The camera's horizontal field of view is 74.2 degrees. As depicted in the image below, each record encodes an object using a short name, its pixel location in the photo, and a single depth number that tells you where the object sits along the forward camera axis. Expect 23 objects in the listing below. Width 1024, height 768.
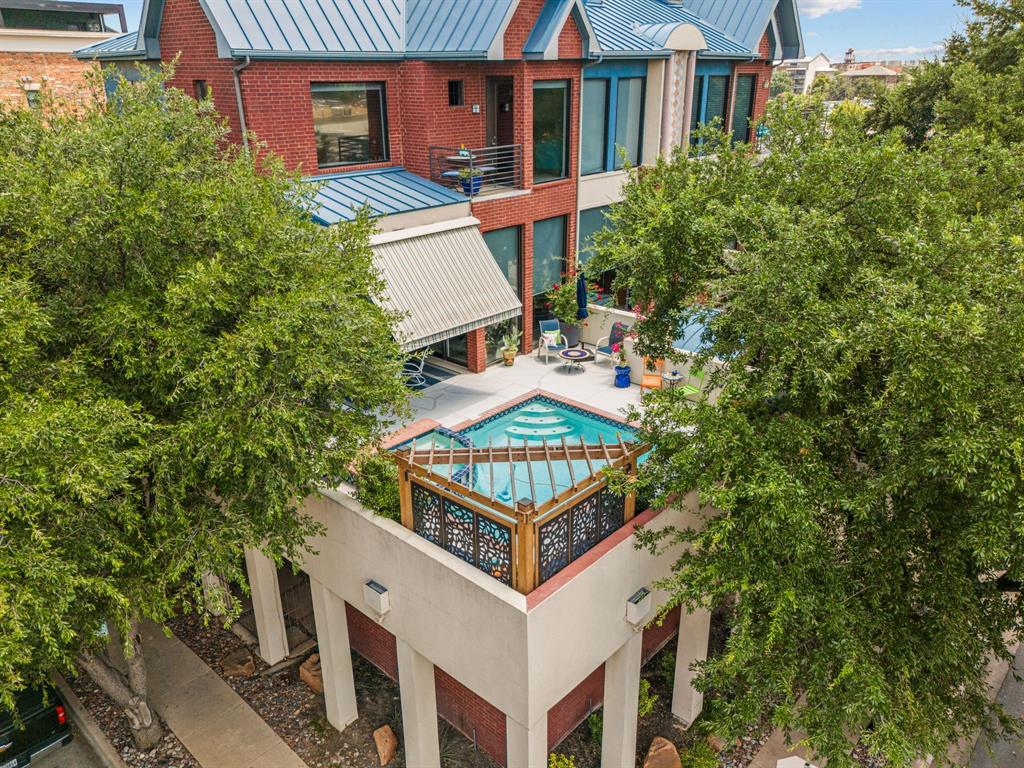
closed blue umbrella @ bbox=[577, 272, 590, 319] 21.78
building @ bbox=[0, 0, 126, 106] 42.66
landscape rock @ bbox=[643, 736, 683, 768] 13.54
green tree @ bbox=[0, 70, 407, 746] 8.11
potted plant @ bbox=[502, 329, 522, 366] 21.67
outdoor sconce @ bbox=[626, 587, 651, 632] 11.44
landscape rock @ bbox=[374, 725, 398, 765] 14.03
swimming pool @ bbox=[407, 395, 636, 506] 15.48
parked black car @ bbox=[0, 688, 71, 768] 13.16
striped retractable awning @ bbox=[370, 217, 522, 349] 17.30
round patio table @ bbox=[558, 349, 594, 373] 21.08
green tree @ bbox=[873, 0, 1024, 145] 21.70
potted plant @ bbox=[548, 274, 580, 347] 21.73
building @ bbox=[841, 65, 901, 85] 166.40
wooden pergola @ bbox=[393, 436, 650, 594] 9.76
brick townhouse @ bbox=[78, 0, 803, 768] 10.65
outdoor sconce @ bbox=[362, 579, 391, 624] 11.66
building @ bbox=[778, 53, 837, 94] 176.32
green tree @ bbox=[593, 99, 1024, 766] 7.89
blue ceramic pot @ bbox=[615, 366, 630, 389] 19.41
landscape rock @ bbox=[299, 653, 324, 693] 15.71
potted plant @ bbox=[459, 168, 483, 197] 19.69
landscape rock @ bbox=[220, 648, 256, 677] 16.05
